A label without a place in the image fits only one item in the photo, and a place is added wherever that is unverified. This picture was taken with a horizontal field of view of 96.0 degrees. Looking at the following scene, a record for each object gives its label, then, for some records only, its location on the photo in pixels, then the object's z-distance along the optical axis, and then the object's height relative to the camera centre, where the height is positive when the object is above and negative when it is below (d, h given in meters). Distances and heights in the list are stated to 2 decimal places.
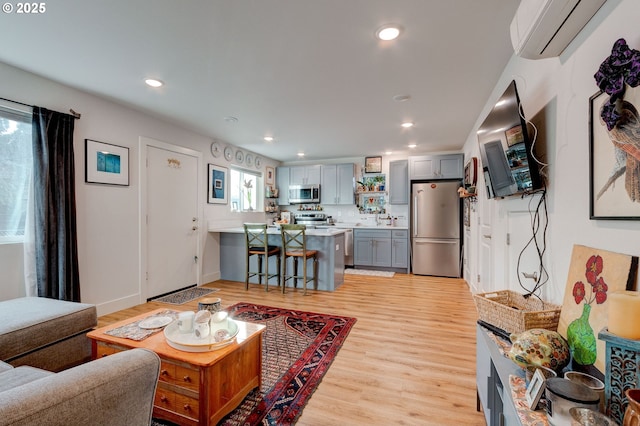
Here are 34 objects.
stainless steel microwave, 6.49 +0.37
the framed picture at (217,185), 4.84 +0.44
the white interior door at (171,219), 3.85 -0.13
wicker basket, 1.32 -0.53
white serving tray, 1.55 -0.73
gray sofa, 1.74 -0.79
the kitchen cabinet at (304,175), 6.57 +0.81
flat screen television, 1.63 +0.38
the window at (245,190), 5.61 +0.41
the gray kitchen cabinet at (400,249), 5.74 -0.79
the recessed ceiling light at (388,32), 1.93 +1.22
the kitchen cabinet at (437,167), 5.48 +0.83
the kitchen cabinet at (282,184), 6.82 +0.62
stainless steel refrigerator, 5.39 -0.38
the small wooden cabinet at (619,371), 0.78 -0.45
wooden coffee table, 1.49 -0.91
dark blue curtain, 2.65 +0.05
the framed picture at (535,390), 0.90 -0.58
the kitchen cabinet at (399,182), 5.89 +0.57
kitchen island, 4.41 -0.74
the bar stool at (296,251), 4.17 -0.63
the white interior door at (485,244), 3.05 -0.40
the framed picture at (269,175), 6.55 +0.80
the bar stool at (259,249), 4.38 -0.62
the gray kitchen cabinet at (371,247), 5.86 -0.78
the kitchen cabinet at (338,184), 6.31 +0.57
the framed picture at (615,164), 0.94 +0.16
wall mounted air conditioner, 1.13 +0.79
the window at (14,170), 2.52 +0.36
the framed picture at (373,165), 6.27 +0.99
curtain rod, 2.92 +0.99
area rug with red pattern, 1.72 -1.20
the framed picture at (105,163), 3.12 +0.54
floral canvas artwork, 0.99 -0.34
